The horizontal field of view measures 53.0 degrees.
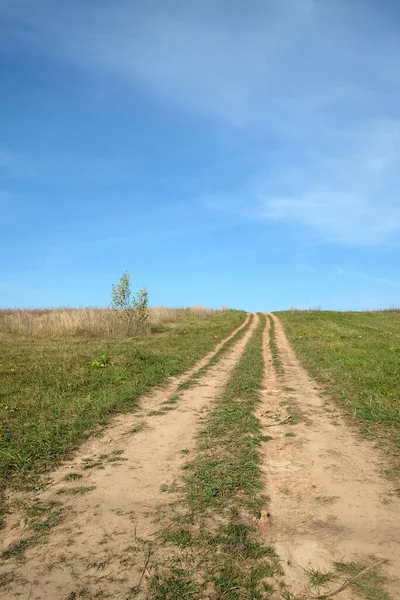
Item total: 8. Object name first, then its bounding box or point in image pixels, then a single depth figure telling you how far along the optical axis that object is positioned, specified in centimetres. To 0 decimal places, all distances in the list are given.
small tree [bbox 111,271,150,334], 2880
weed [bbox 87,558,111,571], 379
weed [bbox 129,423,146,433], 797
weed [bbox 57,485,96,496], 542
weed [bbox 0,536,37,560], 409
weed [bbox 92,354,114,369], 1462
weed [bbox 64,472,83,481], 589
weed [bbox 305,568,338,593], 351
